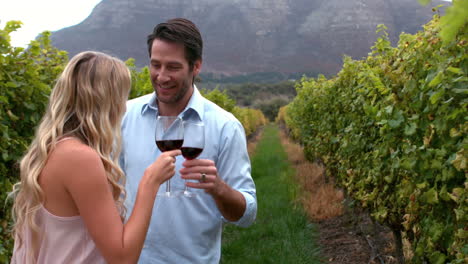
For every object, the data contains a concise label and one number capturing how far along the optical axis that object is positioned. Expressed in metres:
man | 2.10
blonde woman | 1.47
